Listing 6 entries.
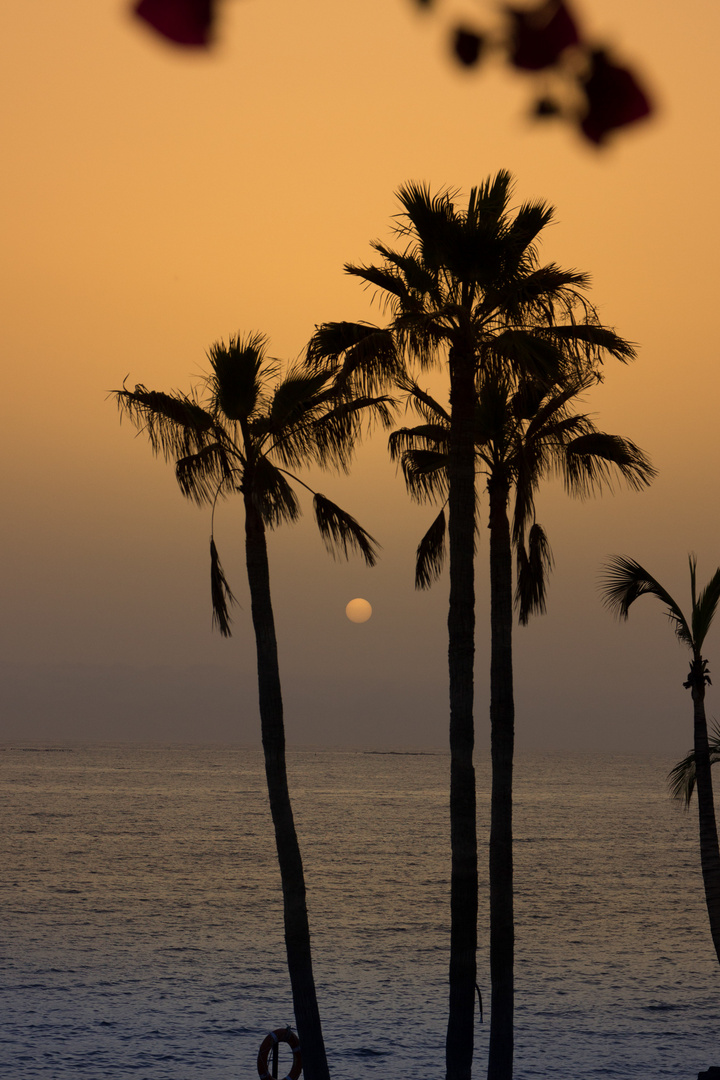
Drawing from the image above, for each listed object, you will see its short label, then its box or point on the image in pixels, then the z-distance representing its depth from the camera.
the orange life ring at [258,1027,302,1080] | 99.92
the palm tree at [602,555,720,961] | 100.74
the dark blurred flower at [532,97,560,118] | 17.70
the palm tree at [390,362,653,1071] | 99.37
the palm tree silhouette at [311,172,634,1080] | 96.49
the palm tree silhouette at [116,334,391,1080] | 98.15
